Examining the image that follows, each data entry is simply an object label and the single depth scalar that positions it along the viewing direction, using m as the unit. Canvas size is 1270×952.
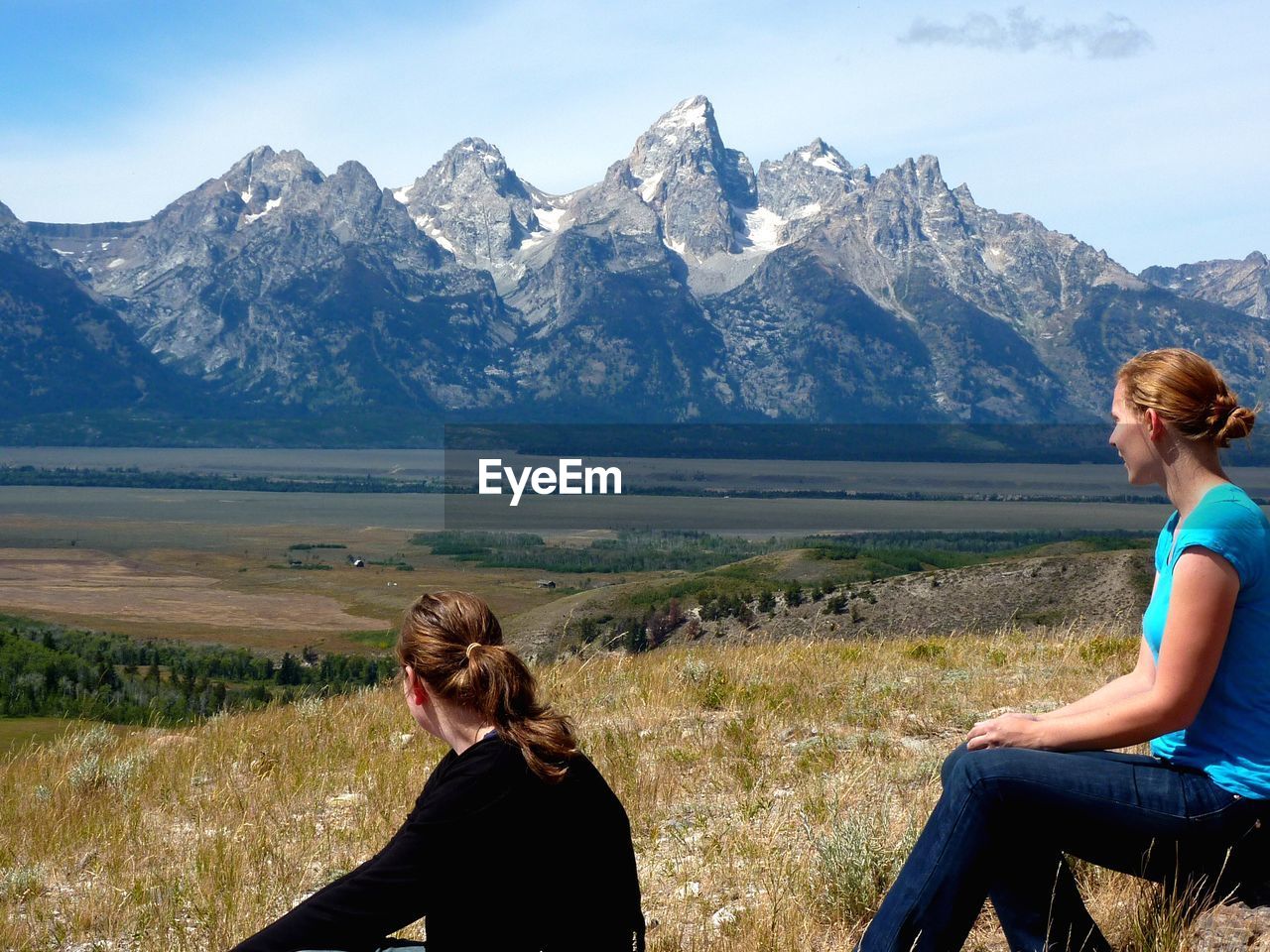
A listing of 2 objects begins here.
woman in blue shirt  3.89
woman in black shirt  3.75
